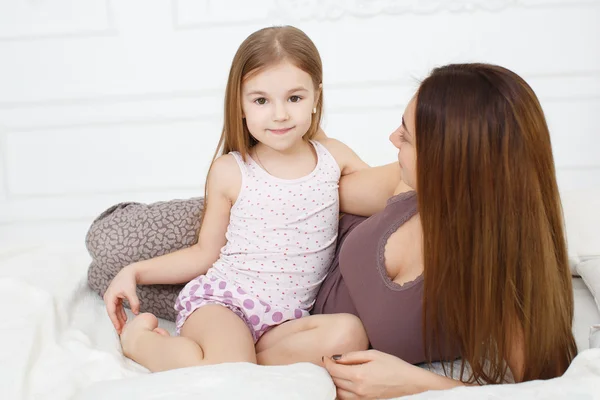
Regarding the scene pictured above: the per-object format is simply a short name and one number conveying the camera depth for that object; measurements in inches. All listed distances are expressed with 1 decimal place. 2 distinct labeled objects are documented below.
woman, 46.3
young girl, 62.2
